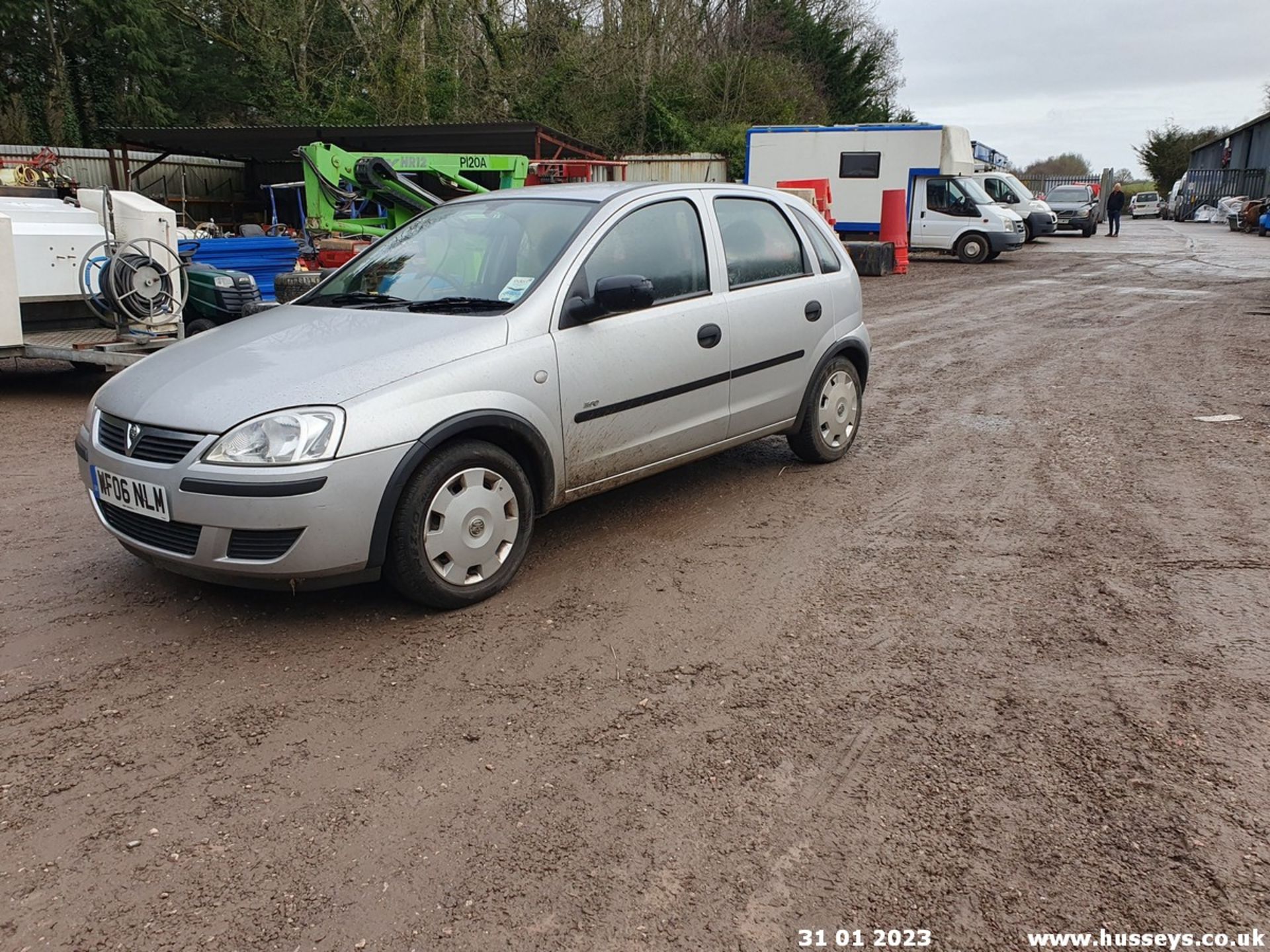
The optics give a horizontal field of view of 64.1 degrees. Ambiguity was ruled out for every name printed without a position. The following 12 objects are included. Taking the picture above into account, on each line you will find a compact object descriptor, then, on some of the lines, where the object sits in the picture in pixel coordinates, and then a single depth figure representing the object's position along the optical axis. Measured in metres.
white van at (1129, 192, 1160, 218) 55.50
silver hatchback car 3.81
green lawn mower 10.00
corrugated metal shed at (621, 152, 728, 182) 29.83
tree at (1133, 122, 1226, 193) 72.31
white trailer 8.16
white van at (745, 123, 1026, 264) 24.47
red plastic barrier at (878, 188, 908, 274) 22.58
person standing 35.03
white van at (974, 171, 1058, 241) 28.69
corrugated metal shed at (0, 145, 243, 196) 25.73
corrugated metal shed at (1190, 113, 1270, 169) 52.81
